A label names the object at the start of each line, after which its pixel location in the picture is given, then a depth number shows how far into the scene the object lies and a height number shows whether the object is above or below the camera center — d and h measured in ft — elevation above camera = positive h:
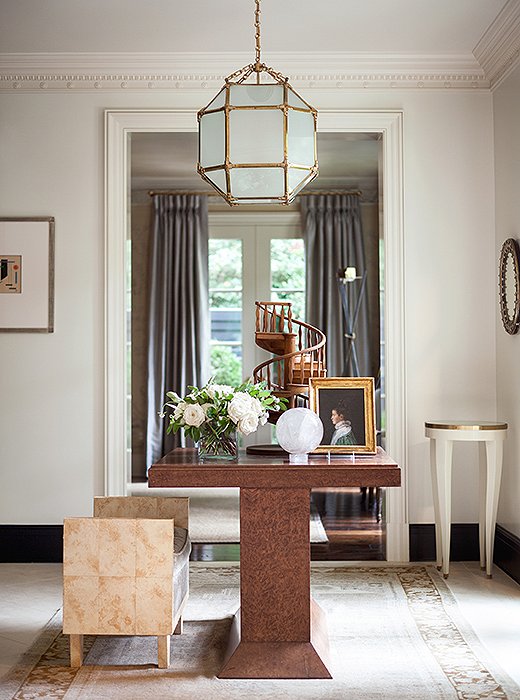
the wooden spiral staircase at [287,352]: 12.93 +0.09
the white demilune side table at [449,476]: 15.71 -2.23
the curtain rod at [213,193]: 29.55 +5.62
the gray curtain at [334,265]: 29.35 +3.09
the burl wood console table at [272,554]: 10.77 -2.52
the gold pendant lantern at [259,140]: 10.36 +2.61
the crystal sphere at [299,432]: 11.13 -0.98
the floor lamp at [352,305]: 29.07 +1.71
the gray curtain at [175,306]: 29.37 +1.72
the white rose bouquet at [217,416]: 11.18 -0.78
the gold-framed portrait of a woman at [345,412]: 11.63 -0.77
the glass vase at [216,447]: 11.40 -1.20
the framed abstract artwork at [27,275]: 17.33 +1.65
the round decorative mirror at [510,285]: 15.76 +1.32
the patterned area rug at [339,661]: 10.11 -3.94
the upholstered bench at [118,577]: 10.71 -2.73
